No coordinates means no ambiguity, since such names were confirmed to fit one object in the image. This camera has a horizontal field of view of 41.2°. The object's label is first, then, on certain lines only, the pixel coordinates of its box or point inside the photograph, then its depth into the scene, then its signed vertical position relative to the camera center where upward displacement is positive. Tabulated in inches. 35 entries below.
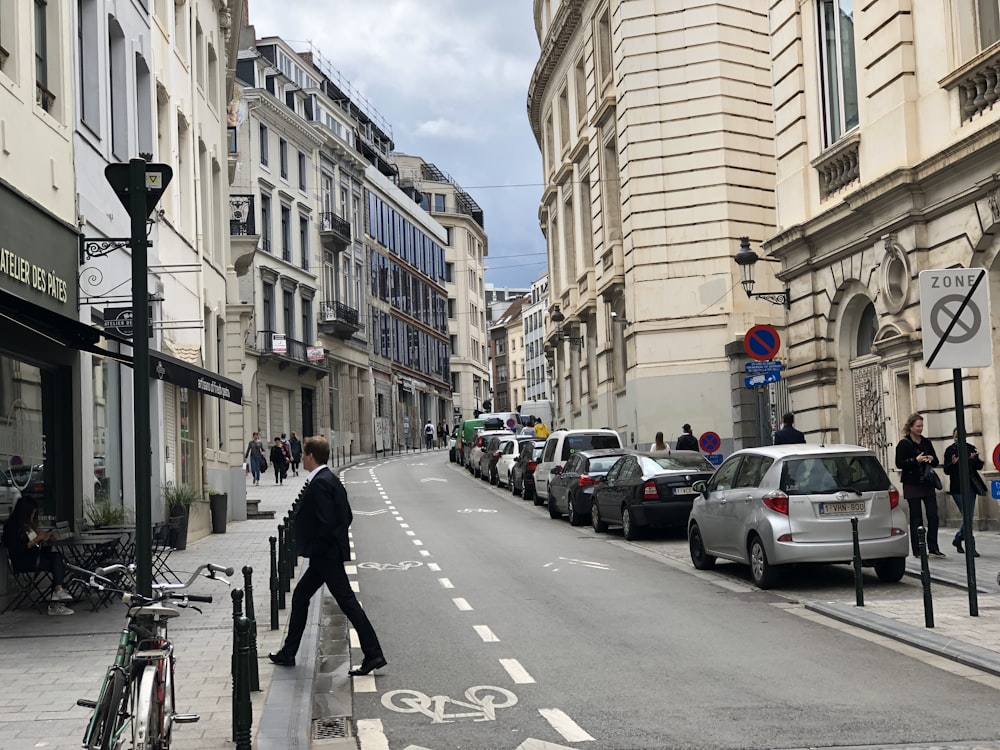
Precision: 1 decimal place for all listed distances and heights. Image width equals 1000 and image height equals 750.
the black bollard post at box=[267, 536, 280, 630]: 486.9 -46.3
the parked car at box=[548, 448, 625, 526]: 997.8 -24.3
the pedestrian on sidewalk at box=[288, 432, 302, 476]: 1950.1 +16.6
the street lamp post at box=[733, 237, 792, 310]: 903.1 +121.9
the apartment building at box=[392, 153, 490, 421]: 4205.2 +613.6
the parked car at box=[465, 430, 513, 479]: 1796.3 +2.8
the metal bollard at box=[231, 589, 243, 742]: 274.7 -38.7
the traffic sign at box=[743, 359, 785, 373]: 776.9 +44.1
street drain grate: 315.9 -65.1
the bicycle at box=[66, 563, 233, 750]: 248.7 -41.0
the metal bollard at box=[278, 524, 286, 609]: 541.6 -44.0
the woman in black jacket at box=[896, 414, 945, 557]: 647.8 -17.0
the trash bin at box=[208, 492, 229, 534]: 1003.9 -35.7
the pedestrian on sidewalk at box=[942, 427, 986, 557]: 639.8 -19.3
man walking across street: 389.4 -28.7
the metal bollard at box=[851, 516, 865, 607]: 509.0 -56.8
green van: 2140.7 +30.3
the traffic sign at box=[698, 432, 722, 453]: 981.2 +1.9
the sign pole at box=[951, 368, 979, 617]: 457.7 -22.3
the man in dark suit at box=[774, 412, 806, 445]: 818.8 +4.3
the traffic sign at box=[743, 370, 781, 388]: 775.1 +37.5
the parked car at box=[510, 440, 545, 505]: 1327.5 -16.6
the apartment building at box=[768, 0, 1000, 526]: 745.6 +147.6
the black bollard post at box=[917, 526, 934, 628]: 434.4 -46.8
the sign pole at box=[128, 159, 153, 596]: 290.5 +14.4
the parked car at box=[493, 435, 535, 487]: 1508.4 -5.0
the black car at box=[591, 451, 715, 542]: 831.1 -26.6
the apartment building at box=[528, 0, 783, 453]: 1368.1 +264.6
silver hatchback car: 564.4 -30.3
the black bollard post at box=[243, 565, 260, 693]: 341.7 -38.6
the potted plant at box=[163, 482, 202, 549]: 814.5 -26.1
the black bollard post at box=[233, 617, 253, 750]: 271.1 -49.6
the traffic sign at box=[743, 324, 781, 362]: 776.3 +58.5
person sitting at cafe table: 513.7 -29.4
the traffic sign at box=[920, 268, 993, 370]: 459.8 +40.5
